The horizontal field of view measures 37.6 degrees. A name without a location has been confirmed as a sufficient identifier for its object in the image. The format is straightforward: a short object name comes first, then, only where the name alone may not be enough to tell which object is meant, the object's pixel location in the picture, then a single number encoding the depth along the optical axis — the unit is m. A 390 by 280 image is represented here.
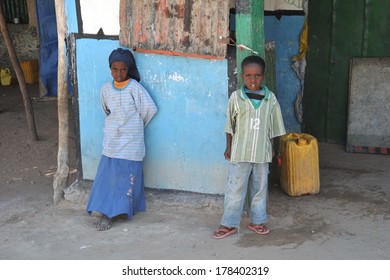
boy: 3.87
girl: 4.37
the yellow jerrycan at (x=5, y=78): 11.52
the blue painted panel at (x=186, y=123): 4.32
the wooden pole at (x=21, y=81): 6.59
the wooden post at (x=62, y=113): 4.68
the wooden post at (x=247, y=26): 4.05
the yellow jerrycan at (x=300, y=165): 4.81
